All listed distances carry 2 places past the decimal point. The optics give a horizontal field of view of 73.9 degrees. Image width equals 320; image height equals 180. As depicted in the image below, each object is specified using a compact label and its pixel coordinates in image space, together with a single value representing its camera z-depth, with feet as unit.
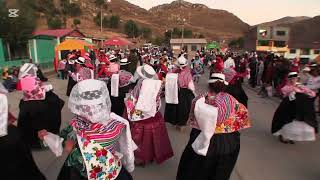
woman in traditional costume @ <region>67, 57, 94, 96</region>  17.50
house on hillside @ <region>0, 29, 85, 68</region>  41.88
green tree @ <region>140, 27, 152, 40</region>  219.57
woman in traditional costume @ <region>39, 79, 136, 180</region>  5.75
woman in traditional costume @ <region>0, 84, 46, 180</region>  7.13
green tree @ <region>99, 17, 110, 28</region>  206.96
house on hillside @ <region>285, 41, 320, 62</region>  116.57
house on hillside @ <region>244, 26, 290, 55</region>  109.90
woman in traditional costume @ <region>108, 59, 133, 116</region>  14.19
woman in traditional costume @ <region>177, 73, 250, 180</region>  7.03
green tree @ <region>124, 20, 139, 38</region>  196.76
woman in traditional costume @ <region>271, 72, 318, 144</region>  13.06
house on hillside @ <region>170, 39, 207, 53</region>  142.28
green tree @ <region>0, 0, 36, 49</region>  43.40
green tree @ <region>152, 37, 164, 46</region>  207.06
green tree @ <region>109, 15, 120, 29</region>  206.31
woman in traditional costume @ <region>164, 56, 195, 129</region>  14.86
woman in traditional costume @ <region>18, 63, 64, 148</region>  11.89
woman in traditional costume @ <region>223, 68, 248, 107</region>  13.93
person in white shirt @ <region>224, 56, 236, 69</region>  23.73
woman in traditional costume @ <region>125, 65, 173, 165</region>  10.44
